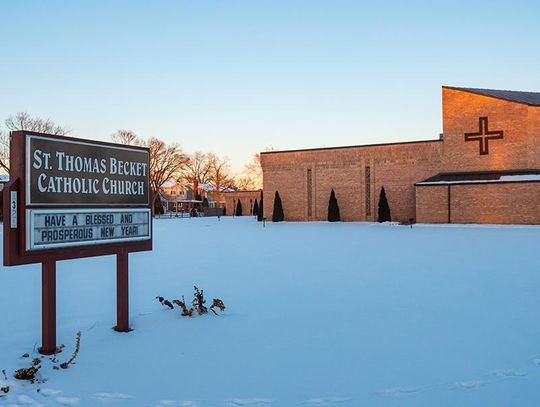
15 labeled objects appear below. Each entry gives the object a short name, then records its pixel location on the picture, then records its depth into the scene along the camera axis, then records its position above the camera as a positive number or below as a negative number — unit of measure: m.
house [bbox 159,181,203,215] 93.96 +3.40
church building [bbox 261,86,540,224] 32.22 +3.15
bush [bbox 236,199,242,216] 68.12 +0.03
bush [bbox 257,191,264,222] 46.91 -0.44
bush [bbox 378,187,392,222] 38.00 -0.17
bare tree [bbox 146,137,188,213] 73.25 +8.49
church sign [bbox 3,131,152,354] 4.88 +0.06
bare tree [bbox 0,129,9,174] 58.14 +7.38
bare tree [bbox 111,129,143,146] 74.81 +12.86
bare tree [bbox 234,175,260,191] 114.62 +6.88
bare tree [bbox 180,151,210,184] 98.50 +9.09
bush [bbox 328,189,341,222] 40.19 -0.15
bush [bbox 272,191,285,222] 43.00 -0.21
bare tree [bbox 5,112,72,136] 58.91 +11.91
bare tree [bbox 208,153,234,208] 100.93 +8.35
